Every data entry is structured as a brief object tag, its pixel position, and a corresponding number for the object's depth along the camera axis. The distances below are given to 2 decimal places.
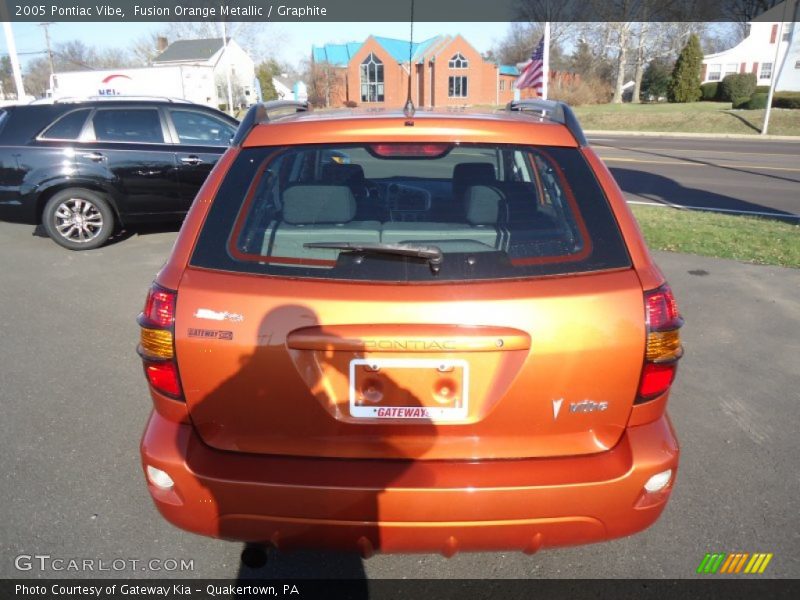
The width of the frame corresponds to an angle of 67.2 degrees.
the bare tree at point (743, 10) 59.59
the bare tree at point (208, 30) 51.64
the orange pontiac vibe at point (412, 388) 1.85
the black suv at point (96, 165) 7.63
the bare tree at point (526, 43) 53.44
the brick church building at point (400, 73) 57.22
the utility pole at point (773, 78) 26.30
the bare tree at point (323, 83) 52.31
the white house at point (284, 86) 64.16
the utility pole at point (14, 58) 17.20
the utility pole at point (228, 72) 40.44
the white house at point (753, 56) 53.81
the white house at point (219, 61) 51.81
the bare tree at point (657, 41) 54.31
